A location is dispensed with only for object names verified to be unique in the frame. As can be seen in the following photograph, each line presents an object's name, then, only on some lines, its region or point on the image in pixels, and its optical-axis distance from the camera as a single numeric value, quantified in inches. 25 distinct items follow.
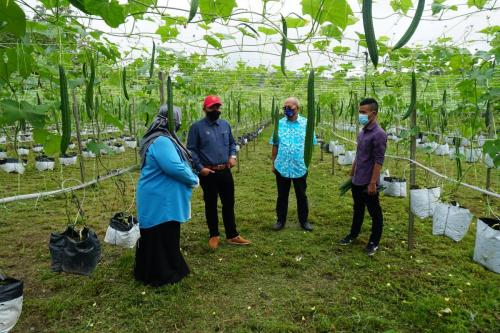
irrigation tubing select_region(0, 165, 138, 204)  109.1
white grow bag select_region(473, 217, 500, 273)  113.3
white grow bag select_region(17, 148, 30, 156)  457.7
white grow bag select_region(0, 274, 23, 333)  91.3
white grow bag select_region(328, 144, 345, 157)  446.9
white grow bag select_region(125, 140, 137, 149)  557.1
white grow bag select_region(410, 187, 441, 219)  167.0
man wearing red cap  176.1
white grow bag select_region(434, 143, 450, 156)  431.3
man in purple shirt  164.2
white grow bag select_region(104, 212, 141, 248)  146.7
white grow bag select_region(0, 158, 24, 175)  359.9
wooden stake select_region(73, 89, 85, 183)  223.9
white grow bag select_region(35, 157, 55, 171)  375.2
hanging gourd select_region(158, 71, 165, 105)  178.9
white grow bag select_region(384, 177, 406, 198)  275.1
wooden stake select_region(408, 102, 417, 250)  170.2
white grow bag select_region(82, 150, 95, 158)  474.8
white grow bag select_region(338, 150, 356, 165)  403.6
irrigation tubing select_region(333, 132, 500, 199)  119.5
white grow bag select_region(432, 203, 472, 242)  141.6
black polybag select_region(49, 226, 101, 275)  113.0
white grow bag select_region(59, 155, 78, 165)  392.9
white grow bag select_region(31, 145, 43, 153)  506.5
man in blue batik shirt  196.5
